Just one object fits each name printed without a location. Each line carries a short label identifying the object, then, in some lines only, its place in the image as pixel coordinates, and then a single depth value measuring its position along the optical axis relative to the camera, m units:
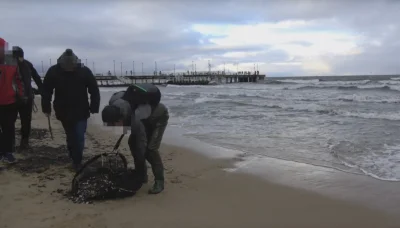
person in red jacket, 5.07
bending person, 4.11
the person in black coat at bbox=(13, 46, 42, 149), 5.47
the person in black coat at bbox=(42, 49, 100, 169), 4.74
